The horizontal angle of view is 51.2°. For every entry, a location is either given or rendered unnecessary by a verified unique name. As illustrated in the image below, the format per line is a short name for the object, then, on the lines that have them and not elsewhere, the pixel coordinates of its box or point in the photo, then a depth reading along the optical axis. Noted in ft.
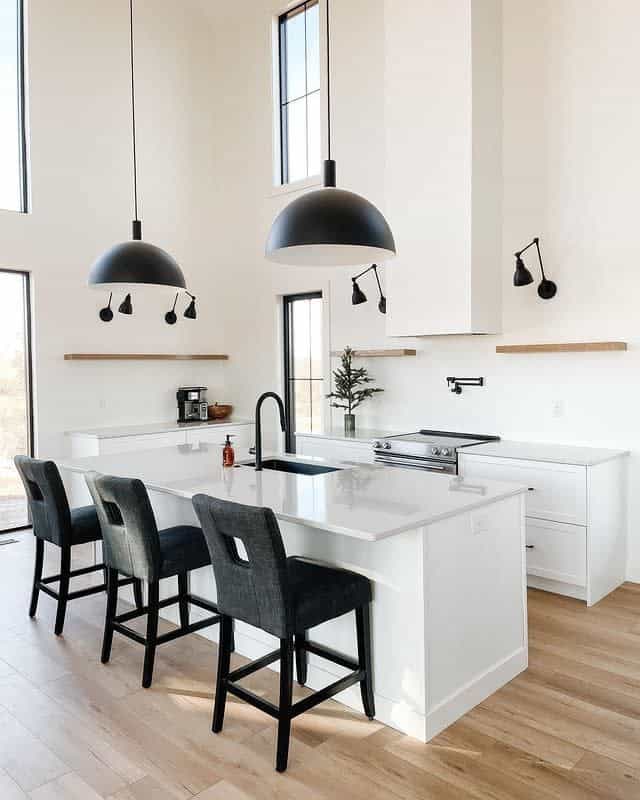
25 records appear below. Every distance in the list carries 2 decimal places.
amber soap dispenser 11.78
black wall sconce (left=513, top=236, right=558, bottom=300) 14.49
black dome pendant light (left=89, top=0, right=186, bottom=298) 11.72
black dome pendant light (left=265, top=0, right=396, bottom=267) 8.54
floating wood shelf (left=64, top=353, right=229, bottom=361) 19.37
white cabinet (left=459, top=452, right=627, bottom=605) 12.49
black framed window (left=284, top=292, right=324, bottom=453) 21.02
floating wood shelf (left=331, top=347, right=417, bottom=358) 17.60
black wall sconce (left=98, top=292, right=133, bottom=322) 19.45
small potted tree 18.38
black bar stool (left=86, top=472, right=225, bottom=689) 9.50
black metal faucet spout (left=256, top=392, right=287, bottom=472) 10.86
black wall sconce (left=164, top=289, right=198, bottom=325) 21.65
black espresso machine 22.06
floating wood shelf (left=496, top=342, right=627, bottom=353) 13.56
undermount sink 11.86
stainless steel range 14.65
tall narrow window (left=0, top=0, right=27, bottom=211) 18.53
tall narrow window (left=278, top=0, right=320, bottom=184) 20.62
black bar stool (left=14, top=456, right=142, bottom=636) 11.41
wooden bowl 22.81
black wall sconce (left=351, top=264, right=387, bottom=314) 18.28
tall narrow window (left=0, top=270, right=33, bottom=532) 18.61
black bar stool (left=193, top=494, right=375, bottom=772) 7.42
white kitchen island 8.02
